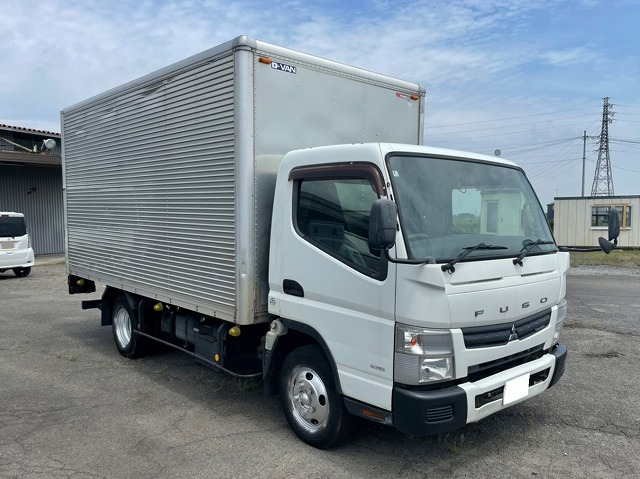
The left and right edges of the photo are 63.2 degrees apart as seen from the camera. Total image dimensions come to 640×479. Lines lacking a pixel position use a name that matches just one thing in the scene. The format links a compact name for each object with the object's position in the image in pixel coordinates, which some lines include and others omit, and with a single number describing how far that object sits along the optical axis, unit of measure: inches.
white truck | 135.3
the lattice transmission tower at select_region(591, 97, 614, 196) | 1967.3
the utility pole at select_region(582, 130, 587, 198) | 1614.8
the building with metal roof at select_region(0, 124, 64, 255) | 808.9
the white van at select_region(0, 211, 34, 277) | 584.1
